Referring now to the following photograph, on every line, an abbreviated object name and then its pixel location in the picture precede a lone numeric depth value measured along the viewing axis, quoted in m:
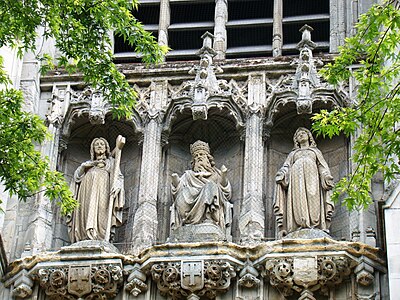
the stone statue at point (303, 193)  21.50
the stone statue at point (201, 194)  21.75
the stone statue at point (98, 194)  22.11
